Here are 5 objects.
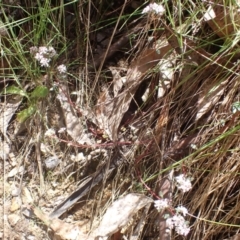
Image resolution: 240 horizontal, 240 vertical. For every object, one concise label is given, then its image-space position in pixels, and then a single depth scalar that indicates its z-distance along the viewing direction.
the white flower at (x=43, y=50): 0.63
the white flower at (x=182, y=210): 0.58
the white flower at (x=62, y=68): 0.64
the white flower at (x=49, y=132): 0.66
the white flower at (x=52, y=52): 0.64
